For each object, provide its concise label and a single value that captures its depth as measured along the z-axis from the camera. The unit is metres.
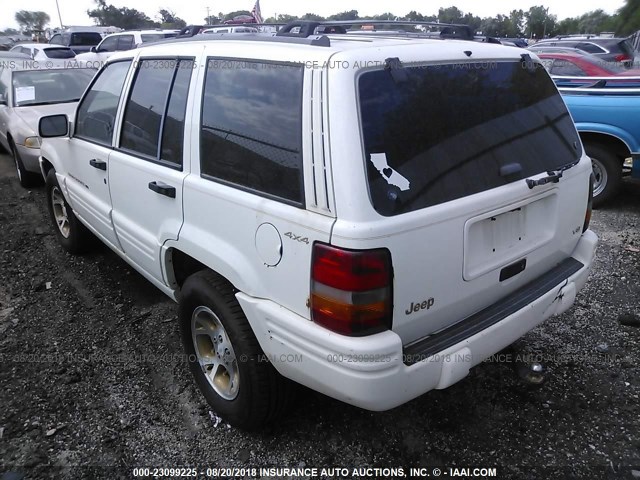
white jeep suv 1.88
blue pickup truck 5.18
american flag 17.06
